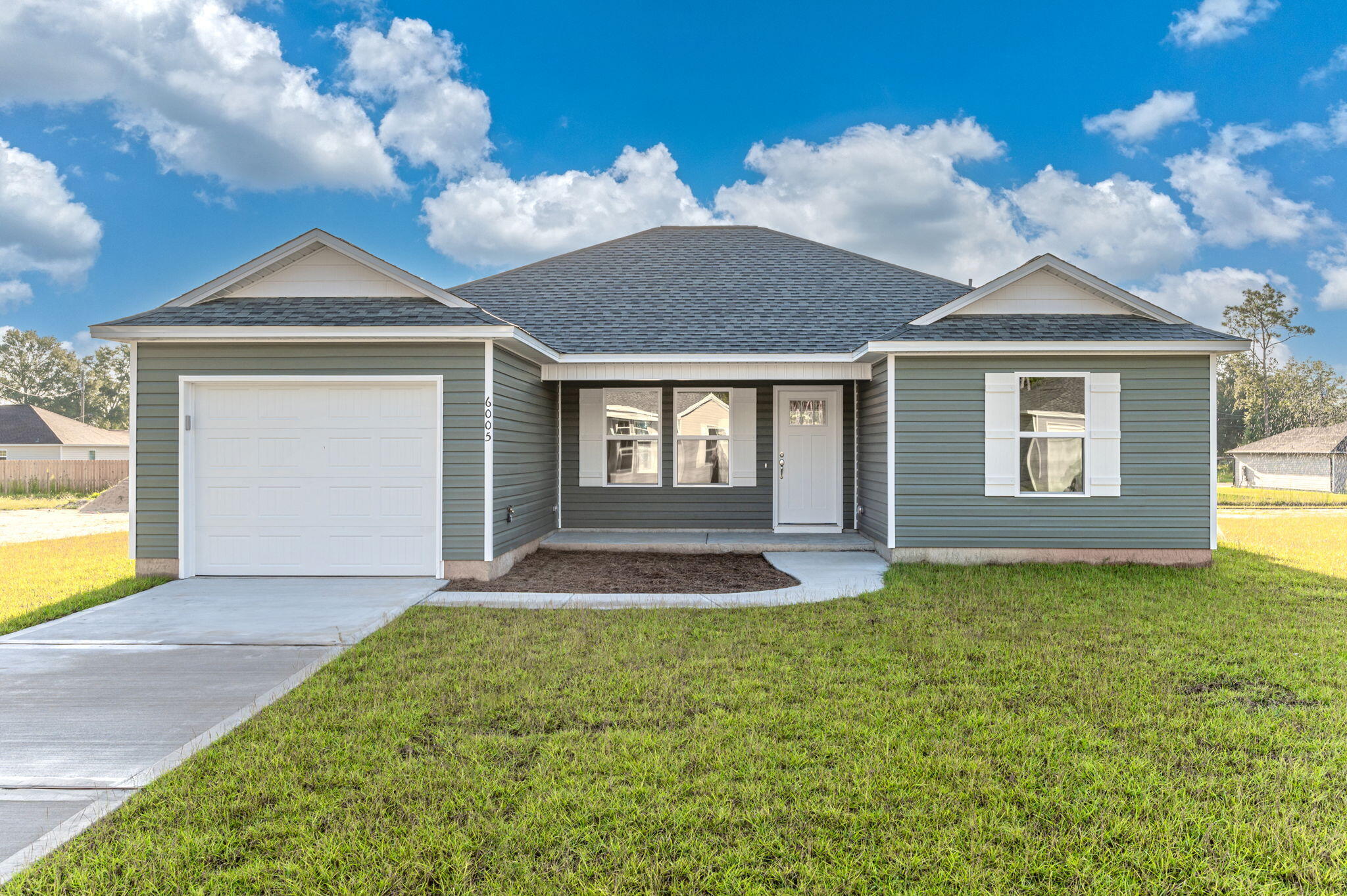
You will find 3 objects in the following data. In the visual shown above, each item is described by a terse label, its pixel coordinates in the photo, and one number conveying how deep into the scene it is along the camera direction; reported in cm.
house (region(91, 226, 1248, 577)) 760
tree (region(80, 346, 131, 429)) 4875
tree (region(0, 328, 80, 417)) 4638
